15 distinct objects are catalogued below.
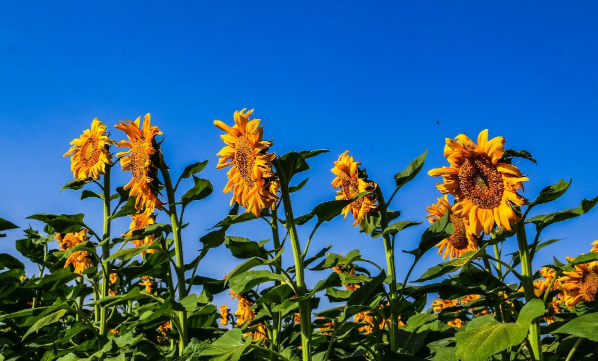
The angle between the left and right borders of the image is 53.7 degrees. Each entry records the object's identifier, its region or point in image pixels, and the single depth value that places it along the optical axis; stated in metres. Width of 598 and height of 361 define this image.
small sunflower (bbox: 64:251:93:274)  6.05
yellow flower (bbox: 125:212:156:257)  5.83
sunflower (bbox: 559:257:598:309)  4.11
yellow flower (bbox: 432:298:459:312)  6.48
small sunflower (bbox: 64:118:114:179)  4.88
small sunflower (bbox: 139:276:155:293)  7.05
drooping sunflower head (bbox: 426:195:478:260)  4.49
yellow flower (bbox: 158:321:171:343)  7.18
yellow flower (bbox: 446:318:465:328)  6.38
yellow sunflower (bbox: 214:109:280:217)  3.08
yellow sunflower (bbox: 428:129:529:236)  3.10
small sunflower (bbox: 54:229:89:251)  6.79
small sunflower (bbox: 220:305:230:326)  7.19
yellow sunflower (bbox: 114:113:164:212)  3.80
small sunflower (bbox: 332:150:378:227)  3.68
